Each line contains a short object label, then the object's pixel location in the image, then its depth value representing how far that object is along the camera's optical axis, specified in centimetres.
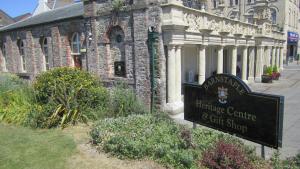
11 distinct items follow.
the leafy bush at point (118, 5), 1166
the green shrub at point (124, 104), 909
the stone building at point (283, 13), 4084
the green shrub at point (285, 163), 492
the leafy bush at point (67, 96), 862
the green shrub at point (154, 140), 545
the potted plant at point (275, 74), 2083
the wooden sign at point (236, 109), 501
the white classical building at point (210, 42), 1043
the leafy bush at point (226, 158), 494
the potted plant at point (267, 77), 1961
